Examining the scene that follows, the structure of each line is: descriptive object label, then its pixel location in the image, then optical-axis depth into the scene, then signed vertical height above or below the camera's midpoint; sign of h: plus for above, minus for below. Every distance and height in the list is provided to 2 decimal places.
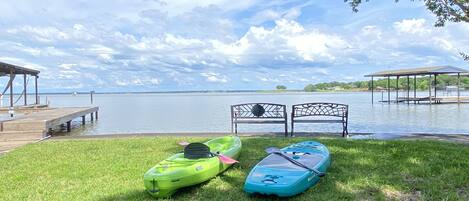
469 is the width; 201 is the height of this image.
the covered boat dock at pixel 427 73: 34.97 +1.98
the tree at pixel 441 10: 9.12 +2.04
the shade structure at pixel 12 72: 19.08 +1.50
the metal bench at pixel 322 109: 11.55 -0.37
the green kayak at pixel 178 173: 5.25 -1.01
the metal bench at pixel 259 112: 11.98 -0.45
